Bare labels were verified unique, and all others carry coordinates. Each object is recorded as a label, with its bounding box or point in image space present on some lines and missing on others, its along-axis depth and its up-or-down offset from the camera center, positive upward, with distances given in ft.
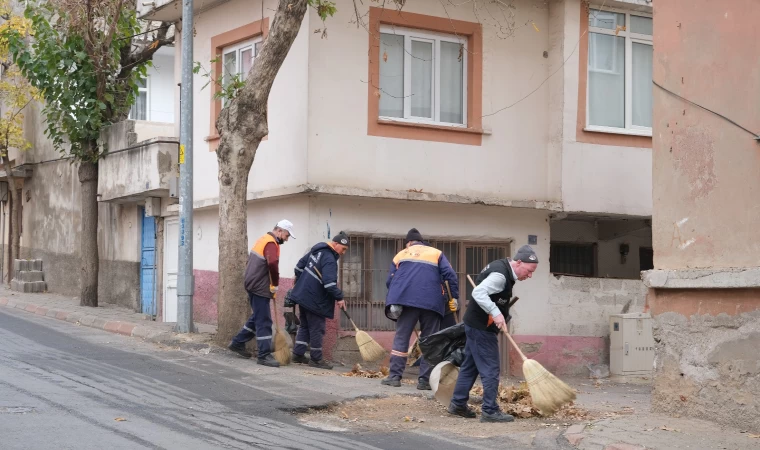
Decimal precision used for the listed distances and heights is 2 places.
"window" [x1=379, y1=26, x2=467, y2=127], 50.80 +8.65
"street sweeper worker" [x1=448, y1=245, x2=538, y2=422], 30.91 -2.22
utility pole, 49.11 +2.61
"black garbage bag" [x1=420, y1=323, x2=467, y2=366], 34.30 -3.32
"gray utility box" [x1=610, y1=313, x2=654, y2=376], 53.83 -5.16
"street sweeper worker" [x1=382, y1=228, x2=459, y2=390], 39.27 -2.04
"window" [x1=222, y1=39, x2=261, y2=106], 54.29 +10.18
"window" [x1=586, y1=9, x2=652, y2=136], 55.21 +9.65
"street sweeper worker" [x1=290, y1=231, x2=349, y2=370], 43.32 -1.84
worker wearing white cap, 42.52 -1.50
